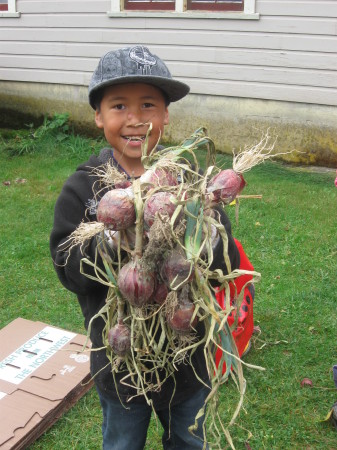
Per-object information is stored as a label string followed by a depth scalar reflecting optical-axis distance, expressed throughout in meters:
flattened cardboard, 2.73
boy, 1.85
